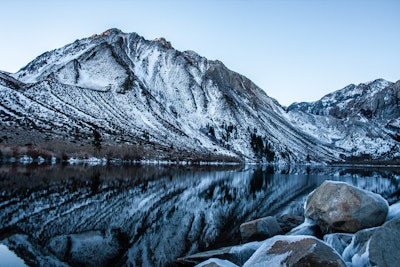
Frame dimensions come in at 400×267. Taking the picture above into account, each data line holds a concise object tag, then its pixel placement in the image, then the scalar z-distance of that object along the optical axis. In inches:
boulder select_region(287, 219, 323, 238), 727.1
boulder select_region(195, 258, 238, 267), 445.2
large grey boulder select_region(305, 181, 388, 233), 654.5
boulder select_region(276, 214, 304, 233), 868.0
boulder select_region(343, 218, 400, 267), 435.8
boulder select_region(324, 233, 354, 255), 596.3
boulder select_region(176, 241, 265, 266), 583.5
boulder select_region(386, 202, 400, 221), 674.5
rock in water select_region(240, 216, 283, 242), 737.0
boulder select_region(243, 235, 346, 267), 392.0
